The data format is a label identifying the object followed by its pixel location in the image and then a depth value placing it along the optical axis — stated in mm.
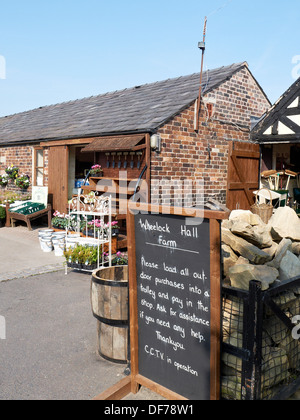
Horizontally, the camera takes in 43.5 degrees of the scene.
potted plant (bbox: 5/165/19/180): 14312
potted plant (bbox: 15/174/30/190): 13813
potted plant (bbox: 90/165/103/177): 10550
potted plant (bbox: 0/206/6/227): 12055
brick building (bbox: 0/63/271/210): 9188
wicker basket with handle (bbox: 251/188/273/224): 9312
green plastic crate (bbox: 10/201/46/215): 11402
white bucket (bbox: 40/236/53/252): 8492
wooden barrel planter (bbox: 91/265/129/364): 3568
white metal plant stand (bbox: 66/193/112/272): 6926
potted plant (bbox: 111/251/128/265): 6820
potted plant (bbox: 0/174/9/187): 14911
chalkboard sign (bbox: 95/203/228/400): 2715
